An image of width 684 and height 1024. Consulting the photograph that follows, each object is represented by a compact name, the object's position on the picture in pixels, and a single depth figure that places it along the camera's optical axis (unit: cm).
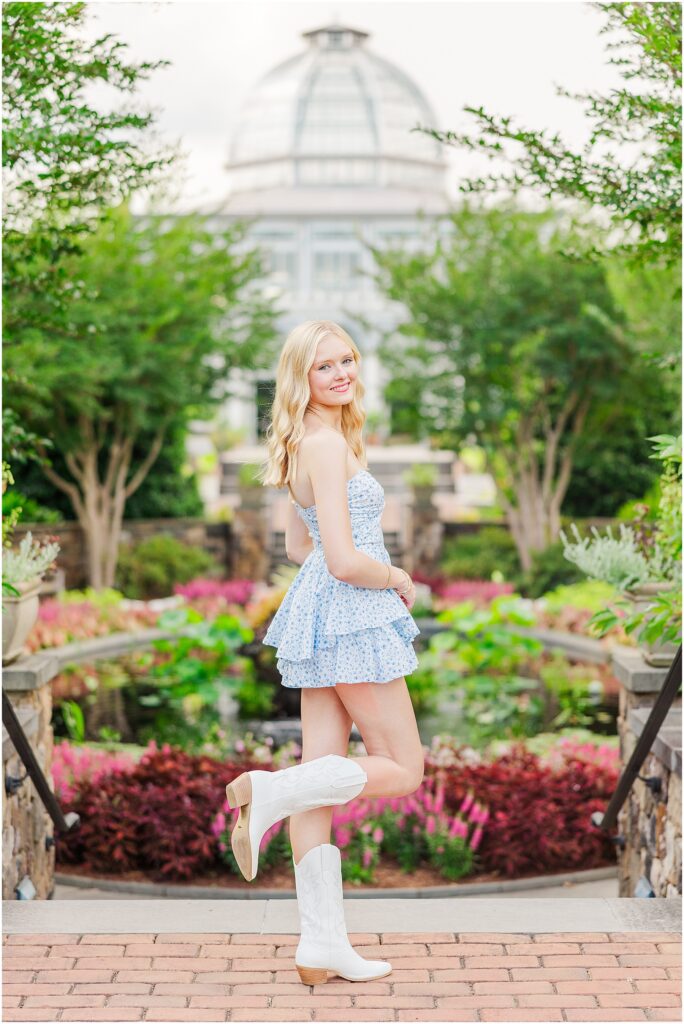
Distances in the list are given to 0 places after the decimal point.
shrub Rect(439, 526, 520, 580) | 1628
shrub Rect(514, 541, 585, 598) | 1488
